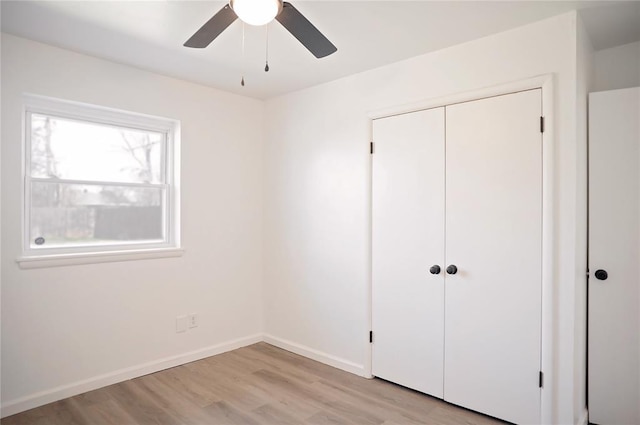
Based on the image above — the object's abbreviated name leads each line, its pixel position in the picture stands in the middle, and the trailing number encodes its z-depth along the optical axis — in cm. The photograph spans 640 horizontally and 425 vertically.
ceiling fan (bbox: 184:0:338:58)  162
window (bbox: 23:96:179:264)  273
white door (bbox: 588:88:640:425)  230
